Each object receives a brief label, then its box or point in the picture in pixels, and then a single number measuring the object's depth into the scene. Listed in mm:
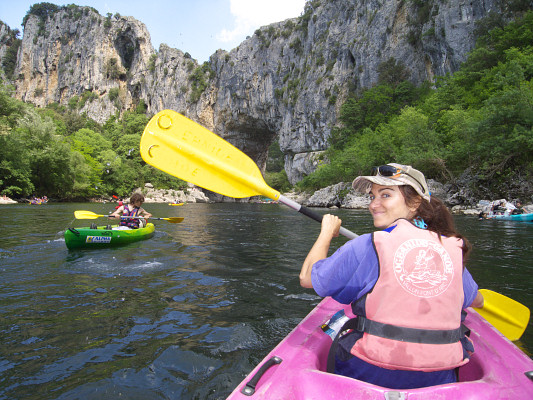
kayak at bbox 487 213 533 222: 12414
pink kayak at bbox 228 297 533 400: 1135
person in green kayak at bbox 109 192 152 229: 7423
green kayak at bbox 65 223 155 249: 5961
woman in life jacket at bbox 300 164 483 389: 1189
